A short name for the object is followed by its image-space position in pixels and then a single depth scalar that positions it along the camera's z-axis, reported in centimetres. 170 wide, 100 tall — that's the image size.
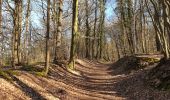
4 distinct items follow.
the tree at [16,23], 1082
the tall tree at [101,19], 2126
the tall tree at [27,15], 1334
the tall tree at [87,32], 2058
